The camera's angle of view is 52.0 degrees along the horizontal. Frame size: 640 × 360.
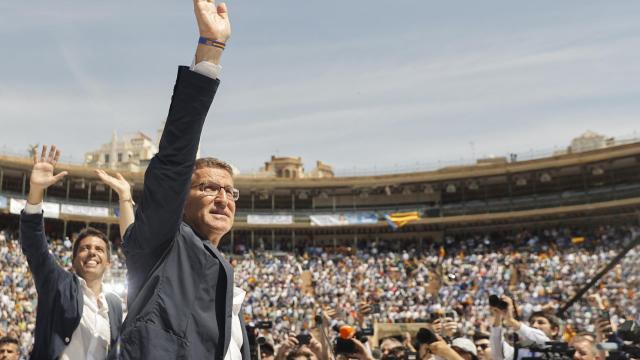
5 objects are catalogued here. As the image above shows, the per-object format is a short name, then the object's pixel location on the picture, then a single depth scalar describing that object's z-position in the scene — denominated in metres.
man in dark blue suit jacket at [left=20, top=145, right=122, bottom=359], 3.83
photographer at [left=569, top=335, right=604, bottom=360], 5.88
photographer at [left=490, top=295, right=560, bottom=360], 6.38
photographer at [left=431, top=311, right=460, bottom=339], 5.69
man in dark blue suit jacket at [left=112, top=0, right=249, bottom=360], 2.50
